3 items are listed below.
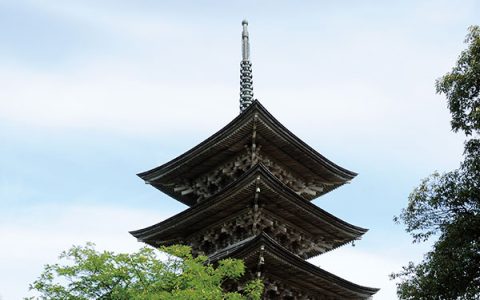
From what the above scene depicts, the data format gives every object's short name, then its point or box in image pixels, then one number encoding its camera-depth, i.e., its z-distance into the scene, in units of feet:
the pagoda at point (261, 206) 76.33
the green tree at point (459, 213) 60.49
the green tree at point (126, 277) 59.93
